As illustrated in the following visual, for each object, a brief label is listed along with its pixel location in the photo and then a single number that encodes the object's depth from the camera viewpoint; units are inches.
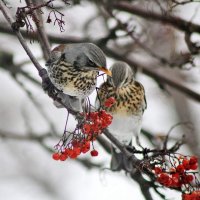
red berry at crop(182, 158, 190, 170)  261.2
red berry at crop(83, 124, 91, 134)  265.3
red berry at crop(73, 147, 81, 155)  270.8
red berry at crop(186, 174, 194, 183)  259.8
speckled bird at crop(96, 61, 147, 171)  409.4
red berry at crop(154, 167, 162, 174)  262.7
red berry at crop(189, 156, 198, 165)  263.0
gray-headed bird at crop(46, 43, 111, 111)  321.4
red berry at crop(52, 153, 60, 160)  275.7
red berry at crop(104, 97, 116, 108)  294.4
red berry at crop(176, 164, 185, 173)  260.8
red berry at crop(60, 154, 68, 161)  275.4
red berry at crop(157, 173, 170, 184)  263.7
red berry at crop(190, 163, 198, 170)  262.0
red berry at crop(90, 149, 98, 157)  289.7
